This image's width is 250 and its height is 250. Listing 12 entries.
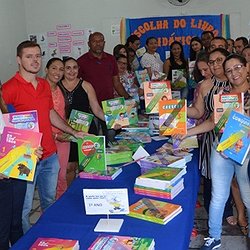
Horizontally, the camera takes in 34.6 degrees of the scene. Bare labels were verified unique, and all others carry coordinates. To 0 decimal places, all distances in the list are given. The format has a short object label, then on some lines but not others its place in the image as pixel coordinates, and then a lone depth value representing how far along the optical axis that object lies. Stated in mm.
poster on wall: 7152
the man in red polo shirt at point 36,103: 2361
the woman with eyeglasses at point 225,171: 2344
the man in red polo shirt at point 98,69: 4240
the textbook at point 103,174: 2385
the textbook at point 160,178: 2059
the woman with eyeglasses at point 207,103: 2602
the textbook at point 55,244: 1540
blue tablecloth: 1687
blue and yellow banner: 6934
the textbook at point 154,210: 1819
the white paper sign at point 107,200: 1752
